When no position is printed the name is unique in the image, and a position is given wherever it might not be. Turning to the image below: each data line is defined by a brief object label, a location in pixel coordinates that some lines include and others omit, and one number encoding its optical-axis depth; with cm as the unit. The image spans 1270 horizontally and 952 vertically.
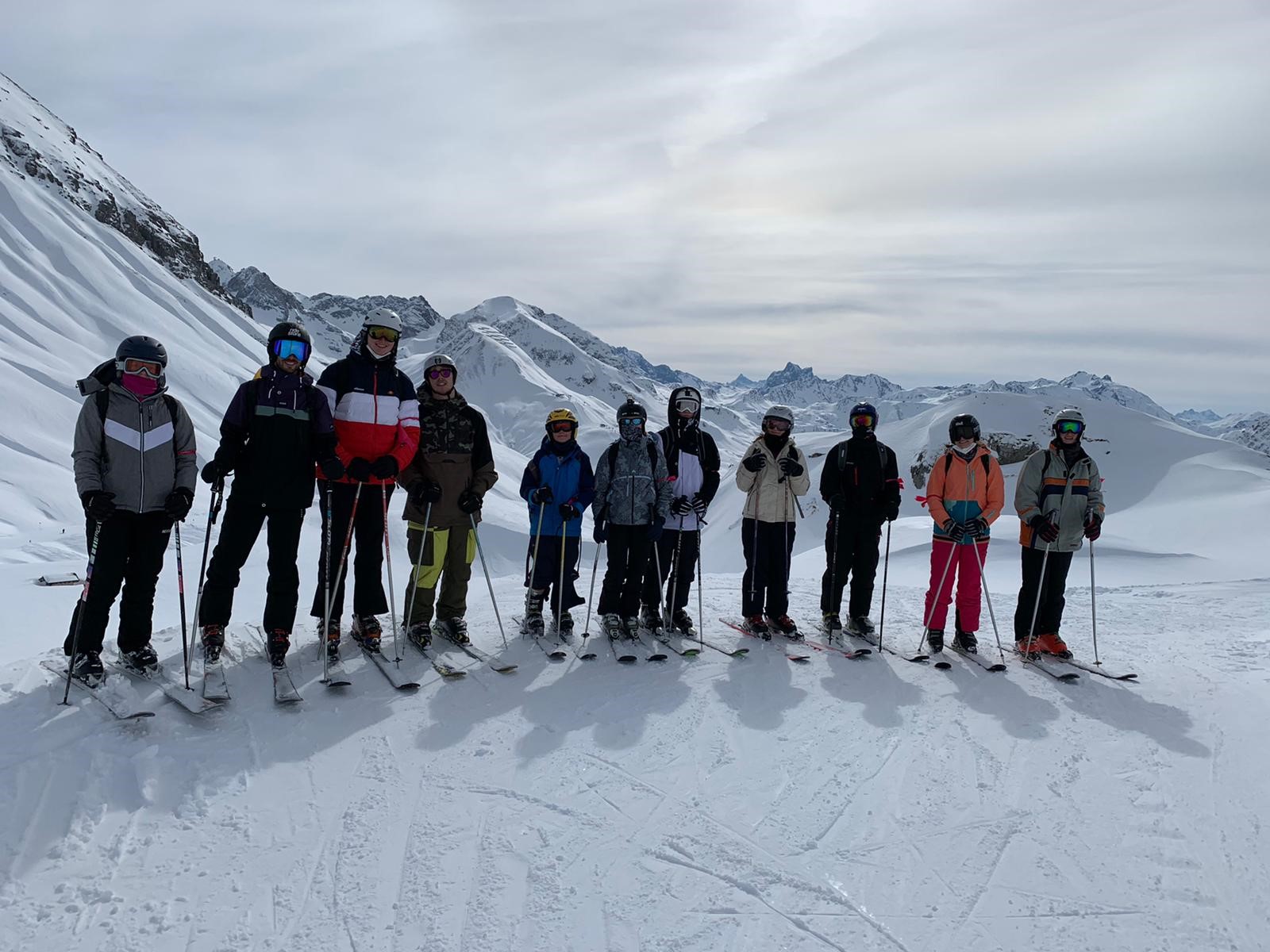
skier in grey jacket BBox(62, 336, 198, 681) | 502
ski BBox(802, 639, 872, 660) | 687
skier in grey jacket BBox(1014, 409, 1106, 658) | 697
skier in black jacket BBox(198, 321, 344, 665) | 539
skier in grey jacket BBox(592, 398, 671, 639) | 692
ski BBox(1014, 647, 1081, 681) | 643
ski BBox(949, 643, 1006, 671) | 655
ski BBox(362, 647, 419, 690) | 551
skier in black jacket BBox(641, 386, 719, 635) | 721
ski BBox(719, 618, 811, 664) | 675
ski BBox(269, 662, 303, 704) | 506
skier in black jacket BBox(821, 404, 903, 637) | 732
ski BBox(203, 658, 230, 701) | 499
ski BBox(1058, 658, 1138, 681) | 645
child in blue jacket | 697
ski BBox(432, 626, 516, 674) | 602
